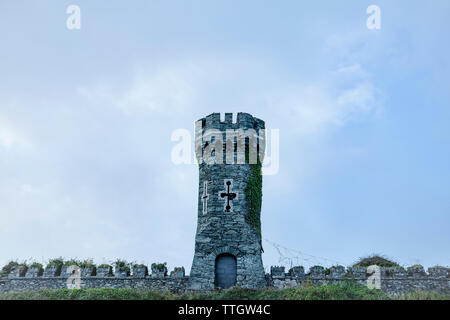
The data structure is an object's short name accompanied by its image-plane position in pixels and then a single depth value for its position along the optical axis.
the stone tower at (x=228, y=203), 19.94
